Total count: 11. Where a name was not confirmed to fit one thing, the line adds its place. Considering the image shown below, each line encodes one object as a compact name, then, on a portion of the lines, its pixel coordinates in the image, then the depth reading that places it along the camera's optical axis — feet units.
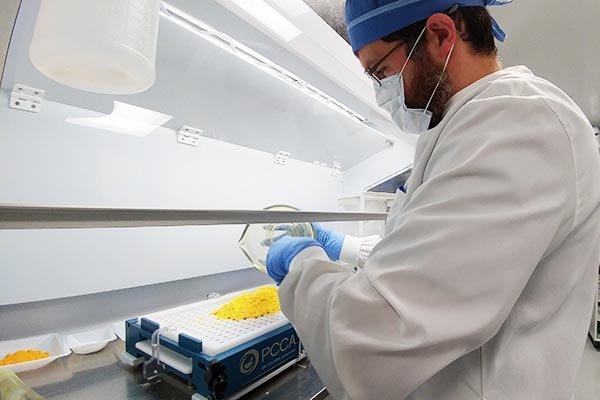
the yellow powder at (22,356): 3.03
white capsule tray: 2.88
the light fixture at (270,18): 3.04
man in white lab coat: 1.59
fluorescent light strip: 2.97
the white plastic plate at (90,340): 3.51
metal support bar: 1.47
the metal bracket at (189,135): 4.08
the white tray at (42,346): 3.21
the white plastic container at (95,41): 1.88
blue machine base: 2.69
